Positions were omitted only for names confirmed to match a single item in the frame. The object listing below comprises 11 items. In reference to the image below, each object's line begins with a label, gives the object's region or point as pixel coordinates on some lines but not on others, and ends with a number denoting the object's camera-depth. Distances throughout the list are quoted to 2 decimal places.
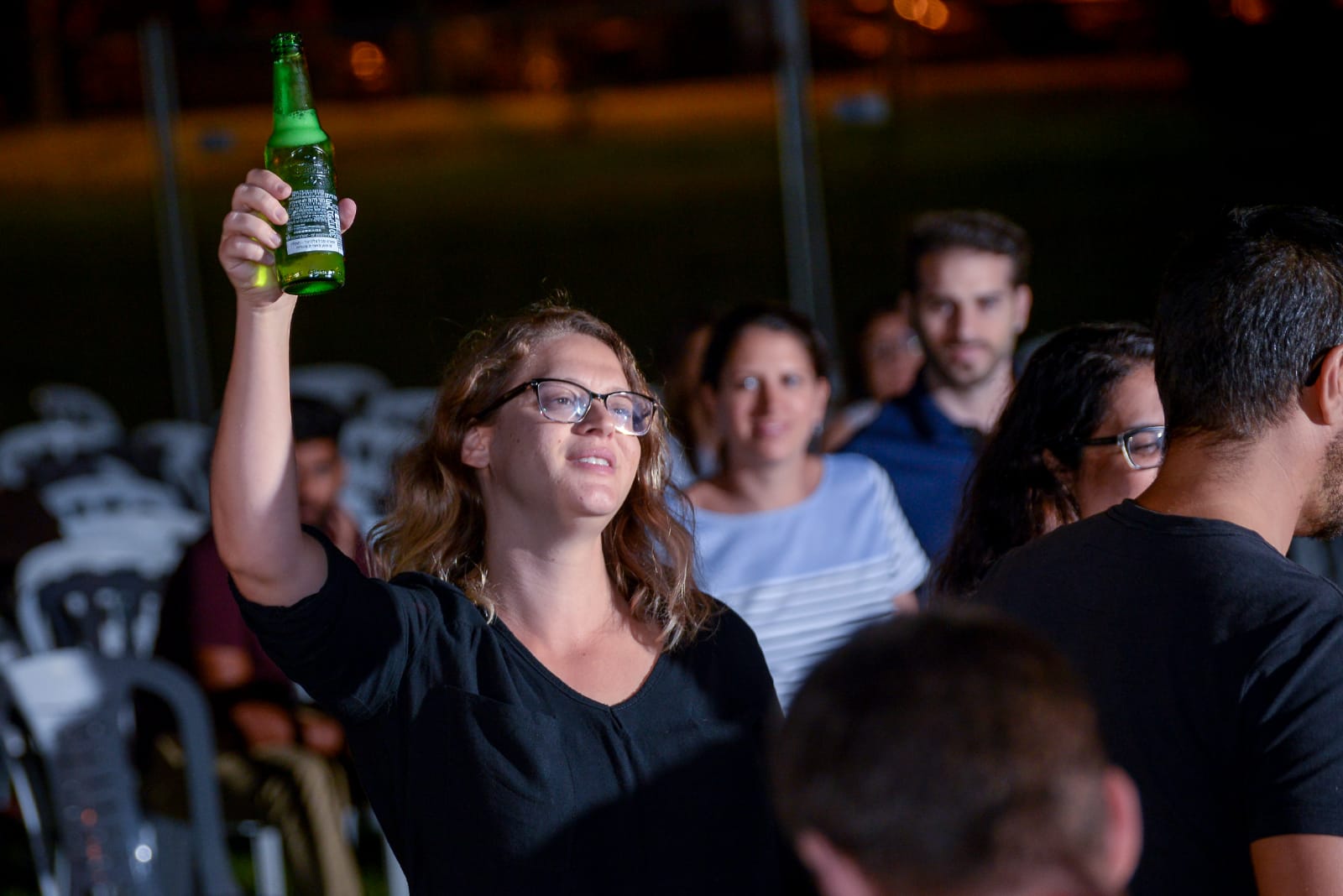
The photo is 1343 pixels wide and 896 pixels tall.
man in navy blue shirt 6.73
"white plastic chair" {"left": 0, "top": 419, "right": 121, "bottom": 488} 13.68
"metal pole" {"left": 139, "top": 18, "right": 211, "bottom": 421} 13.41
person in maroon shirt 6.69
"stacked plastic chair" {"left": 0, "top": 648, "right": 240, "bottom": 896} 5.53
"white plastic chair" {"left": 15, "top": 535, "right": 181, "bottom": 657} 8.32
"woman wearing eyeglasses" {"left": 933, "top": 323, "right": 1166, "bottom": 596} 3.95
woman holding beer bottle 2.99
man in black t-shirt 2.57
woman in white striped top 5.68
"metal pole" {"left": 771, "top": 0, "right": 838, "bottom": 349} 12.02
